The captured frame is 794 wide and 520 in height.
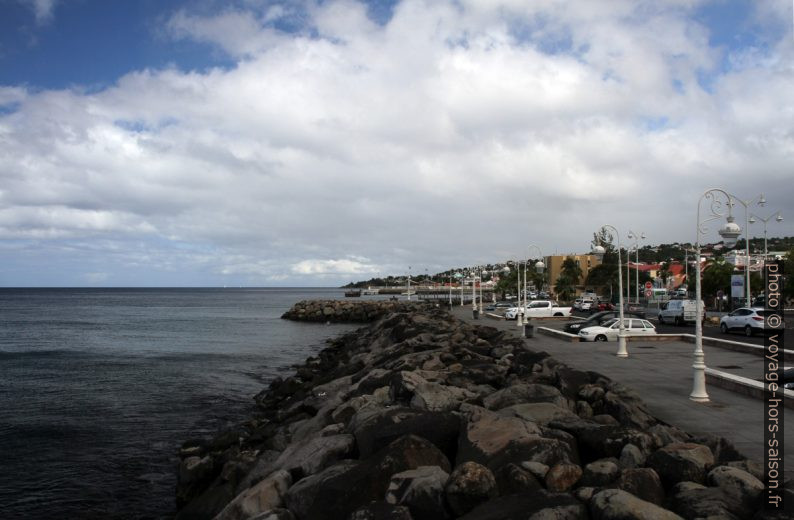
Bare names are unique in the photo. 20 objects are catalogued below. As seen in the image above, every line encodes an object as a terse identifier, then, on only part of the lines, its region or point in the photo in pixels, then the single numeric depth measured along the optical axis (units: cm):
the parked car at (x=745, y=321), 2953
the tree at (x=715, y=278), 6094
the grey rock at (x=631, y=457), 691
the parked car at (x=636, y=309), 4892
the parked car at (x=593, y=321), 3039
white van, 3734
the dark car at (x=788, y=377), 1329
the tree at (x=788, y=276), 5275
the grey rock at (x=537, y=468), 652
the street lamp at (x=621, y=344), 2003
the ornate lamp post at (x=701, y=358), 1217
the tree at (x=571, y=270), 10131
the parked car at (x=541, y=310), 4591
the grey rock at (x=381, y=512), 618
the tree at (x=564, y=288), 9172
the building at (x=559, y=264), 10650
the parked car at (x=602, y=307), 5552
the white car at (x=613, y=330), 2667
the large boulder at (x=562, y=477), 636
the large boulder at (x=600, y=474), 639
